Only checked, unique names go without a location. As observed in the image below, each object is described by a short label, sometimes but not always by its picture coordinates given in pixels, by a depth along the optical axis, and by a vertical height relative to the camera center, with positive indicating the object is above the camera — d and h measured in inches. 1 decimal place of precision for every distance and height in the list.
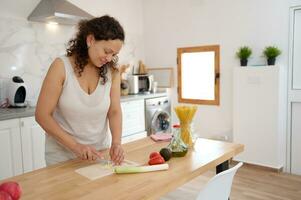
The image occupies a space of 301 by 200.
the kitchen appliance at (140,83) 169.0 -3.6
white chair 44.4 -17.2
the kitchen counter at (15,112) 104.6 -11.9
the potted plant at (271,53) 129.2 +8.9
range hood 122.6 +27.9
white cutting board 50.7 -16.3
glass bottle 60.5 -14.4
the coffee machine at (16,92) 121.3 -5.0
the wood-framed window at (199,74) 157.1 +0.6
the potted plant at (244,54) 138.2 +9.4
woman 56.5 -3.2
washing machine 165.0 -21.6
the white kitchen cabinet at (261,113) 131.0 -17.7
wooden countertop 43.3 -16.6
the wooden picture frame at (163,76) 177.0 +0.1
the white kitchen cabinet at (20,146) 105.6 -24.6
